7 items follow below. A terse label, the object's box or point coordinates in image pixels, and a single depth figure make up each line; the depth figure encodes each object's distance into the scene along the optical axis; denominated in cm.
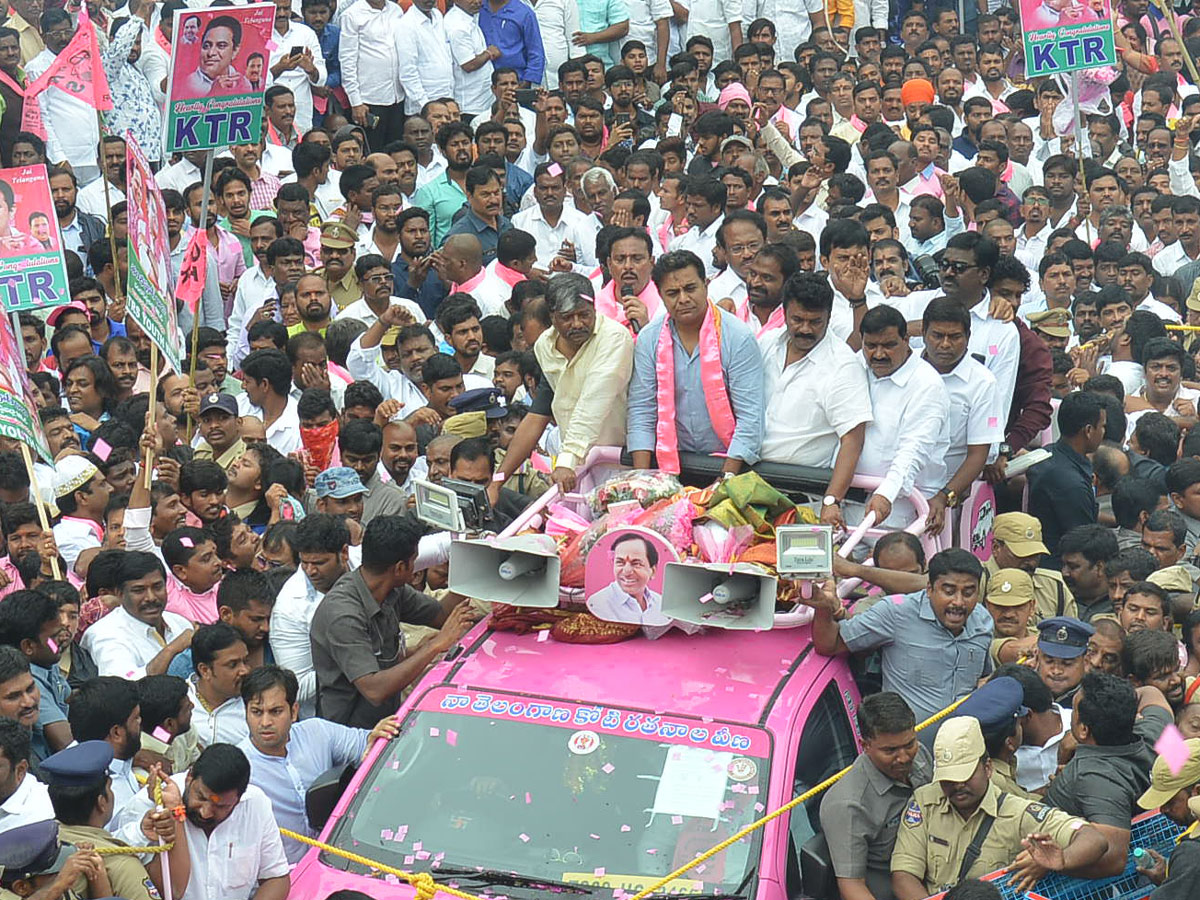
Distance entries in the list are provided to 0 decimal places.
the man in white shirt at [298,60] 1748
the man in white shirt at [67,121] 1628
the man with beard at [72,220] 1462
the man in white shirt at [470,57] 1816
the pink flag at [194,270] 1116
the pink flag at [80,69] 1416
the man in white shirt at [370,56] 1770
